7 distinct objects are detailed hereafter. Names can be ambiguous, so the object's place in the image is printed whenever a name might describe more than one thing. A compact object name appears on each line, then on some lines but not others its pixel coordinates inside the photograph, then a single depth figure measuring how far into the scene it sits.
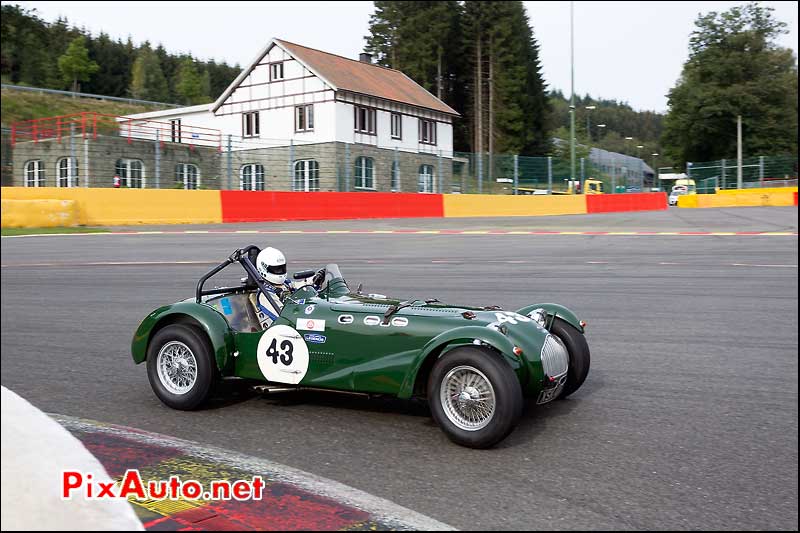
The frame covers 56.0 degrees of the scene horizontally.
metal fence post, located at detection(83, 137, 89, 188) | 21.67
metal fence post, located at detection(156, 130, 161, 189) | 23.04
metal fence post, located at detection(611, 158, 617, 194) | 34.88
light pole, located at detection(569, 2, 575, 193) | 20.25
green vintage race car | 4.07
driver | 5.13
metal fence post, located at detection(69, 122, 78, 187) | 21.31
